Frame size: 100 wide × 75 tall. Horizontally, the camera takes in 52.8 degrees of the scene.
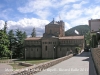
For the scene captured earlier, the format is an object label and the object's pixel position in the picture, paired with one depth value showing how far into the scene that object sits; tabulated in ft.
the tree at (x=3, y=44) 111.40
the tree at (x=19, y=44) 150.05
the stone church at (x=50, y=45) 129.59
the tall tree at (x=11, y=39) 153.45
